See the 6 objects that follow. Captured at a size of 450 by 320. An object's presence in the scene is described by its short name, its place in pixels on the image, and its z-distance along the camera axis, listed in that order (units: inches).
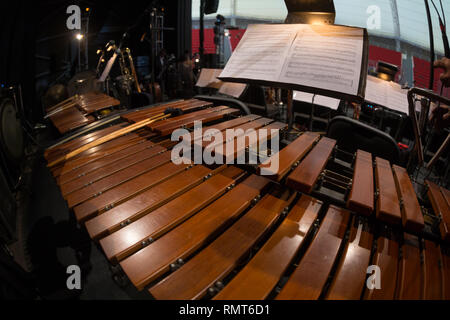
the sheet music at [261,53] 67.6
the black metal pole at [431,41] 110.2
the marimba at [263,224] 36.7
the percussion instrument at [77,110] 111.2
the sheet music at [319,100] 148.1
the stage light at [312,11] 72.7
